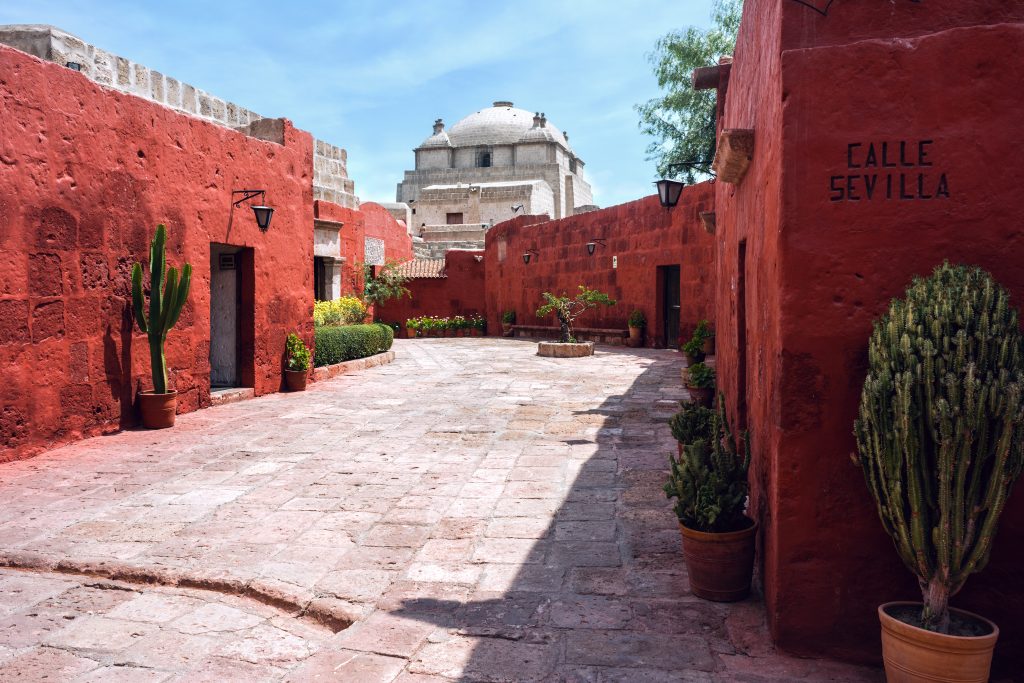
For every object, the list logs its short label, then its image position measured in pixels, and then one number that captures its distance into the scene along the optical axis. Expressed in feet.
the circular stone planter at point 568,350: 48.52
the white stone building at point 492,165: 119.14
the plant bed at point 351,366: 36.78
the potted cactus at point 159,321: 24.17
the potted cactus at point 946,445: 8.00
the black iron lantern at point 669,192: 38.63
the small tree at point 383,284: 64.49
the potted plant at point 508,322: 72.90
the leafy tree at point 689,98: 70.59
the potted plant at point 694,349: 32.91
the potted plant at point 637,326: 54.70
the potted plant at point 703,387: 25.54
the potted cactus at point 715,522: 11.05
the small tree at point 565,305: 49.26
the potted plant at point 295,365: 33.14
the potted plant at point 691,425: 15.94
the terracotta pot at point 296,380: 33.12
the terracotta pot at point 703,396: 25.55
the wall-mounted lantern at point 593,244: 59.36
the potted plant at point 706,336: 33.58
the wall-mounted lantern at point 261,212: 29.64
